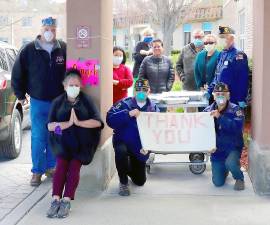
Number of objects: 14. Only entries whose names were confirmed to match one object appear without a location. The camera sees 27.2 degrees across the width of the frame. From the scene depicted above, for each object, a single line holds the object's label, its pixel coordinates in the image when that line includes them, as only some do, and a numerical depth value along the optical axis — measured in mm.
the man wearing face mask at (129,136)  6754
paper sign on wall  6602
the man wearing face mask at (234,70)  7277
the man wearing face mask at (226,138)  6785
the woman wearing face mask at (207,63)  8391
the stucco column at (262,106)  6414
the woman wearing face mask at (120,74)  8484
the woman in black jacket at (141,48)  10312
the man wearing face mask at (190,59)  9539
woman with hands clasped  6121
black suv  8398
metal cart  7457
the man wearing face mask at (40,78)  7109
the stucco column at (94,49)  6566
